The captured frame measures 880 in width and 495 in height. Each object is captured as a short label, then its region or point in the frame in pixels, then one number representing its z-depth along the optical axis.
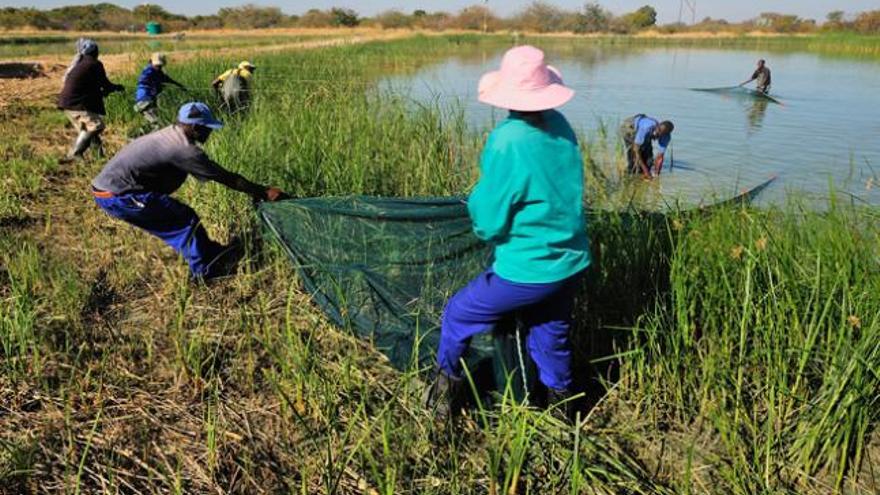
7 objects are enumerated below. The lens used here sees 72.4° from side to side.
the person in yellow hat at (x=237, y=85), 7.69
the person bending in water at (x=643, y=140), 7.07
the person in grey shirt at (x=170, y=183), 3.45
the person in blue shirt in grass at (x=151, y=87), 7.38
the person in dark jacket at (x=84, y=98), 6.43
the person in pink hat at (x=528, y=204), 1.94
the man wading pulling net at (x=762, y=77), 13.67
